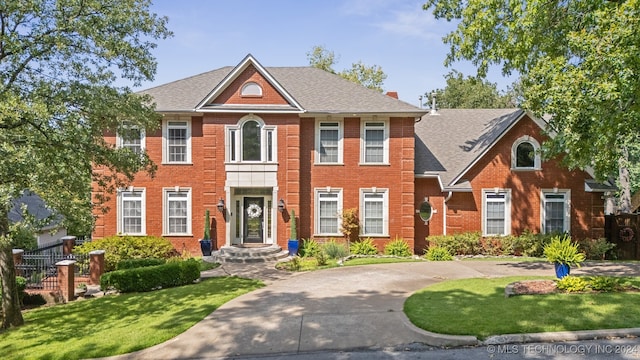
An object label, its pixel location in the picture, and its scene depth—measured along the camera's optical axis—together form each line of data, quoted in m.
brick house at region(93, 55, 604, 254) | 18.47
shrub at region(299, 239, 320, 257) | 18.33
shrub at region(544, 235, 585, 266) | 10.58
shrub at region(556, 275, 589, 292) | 10.00
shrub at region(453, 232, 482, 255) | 18.22
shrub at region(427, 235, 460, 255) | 18.25
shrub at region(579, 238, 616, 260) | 17.61
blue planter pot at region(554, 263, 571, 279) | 10.70
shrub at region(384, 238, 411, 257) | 18.55
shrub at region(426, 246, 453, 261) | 17.57
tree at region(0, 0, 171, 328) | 8.90
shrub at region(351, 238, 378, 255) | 18.48
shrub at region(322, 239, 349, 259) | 17.28
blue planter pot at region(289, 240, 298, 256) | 18.12
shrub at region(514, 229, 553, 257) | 17.86
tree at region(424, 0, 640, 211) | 10.87
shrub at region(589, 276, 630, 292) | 10.08
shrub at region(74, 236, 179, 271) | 16.10
